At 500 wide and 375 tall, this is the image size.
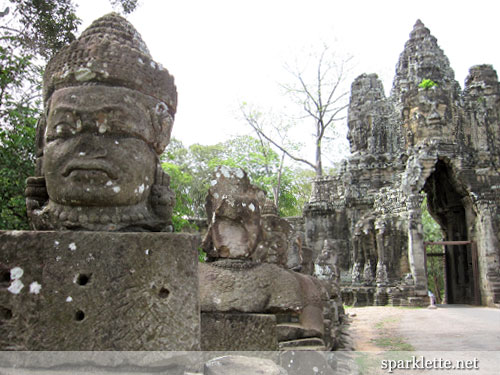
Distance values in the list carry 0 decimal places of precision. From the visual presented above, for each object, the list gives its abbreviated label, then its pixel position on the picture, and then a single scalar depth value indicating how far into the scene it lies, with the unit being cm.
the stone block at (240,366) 221
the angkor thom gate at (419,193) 1712
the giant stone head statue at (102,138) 254
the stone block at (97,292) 206
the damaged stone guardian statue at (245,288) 306
